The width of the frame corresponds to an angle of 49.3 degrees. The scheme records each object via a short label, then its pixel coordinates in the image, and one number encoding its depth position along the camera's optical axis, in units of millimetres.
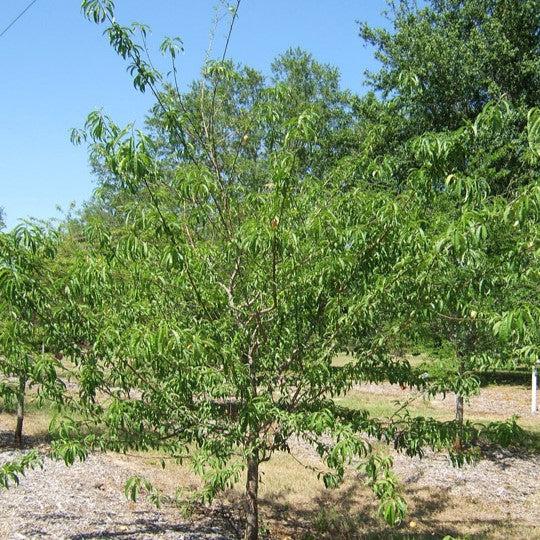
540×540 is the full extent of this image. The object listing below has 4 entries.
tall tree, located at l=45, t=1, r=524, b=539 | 3758
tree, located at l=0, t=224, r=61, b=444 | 3697
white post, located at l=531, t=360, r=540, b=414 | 14672
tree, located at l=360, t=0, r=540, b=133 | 16875
